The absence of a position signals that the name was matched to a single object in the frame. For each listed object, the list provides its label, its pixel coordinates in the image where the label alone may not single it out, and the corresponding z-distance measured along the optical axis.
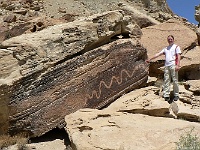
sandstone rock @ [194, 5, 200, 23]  15.66
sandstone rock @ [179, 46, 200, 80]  8.47
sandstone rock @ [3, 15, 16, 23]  14.68
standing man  6.52
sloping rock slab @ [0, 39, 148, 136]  5.87
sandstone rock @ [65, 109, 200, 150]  4.63
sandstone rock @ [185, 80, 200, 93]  7.32
